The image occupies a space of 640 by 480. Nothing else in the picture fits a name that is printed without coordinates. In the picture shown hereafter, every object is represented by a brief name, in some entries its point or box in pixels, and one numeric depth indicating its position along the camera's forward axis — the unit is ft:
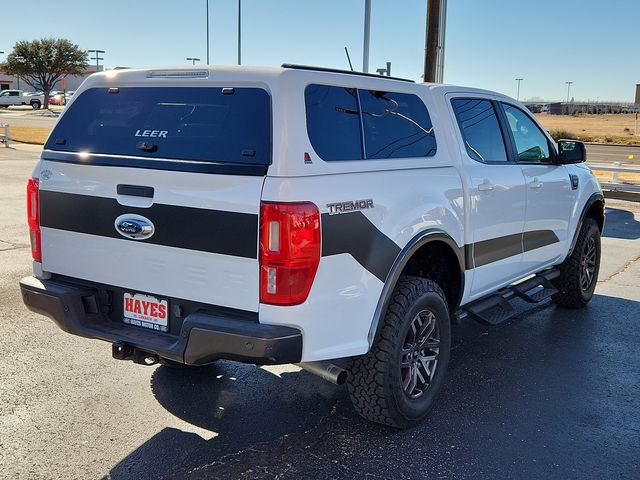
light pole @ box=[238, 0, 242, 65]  85.75
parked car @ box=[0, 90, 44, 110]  205.89
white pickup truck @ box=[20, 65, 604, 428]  10.29
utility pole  42.22
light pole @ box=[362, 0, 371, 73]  47.09
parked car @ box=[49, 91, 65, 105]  224.41
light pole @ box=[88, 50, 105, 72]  277.07
